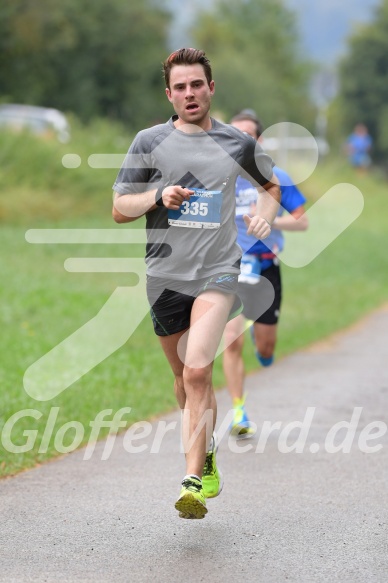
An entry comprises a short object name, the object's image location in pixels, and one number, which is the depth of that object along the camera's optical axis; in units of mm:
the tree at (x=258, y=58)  61344
